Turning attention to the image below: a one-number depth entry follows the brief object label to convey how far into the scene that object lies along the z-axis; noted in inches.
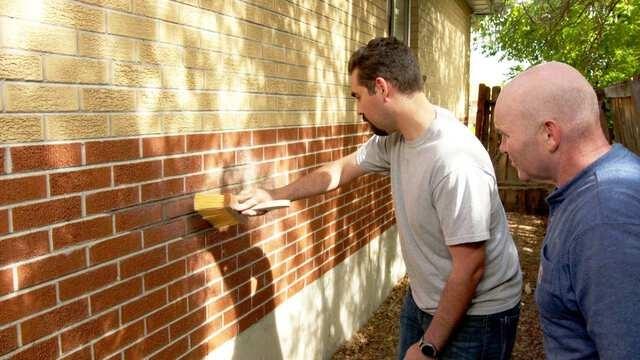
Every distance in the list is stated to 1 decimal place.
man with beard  100.3
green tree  425.7
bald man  53.5
